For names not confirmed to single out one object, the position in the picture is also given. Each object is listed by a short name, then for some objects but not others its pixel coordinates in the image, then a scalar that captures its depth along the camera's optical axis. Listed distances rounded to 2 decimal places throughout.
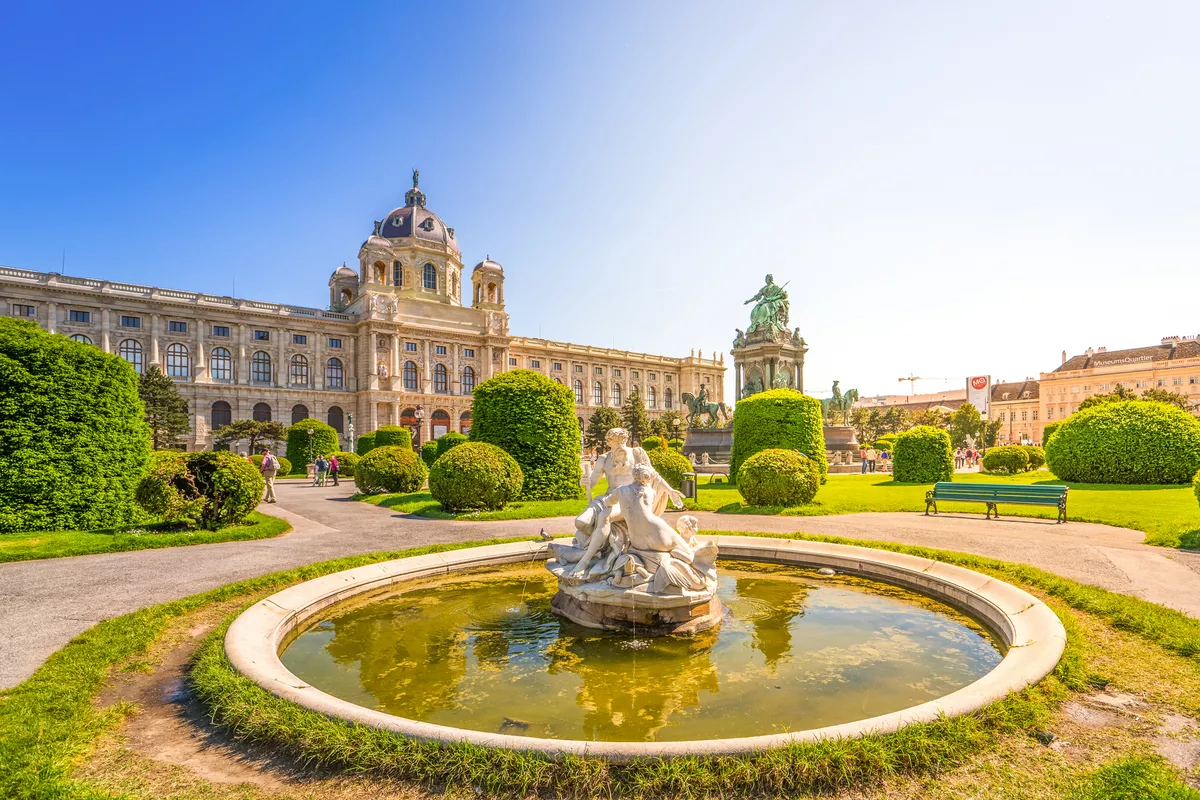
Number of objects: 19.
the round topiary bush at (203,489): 12.09
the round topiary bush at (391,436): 35.88
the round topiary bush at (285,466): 37.09
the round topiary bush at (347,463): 31.25
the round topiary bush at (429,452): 39.30
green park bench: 14.30
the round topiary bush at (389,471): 20.56
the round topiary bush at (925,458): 25.17
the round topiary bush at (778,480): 15.94
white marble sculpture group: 6.22
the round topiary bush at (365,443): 37.56
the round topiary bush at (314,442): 39.00
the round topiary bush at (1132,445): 21.09
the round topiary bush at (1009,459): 32.91
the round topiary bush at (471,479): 15.20
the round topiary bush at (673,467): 19.38
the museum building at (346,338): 55.12
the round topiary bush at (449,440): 32.09
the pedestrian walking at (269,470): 19.11
